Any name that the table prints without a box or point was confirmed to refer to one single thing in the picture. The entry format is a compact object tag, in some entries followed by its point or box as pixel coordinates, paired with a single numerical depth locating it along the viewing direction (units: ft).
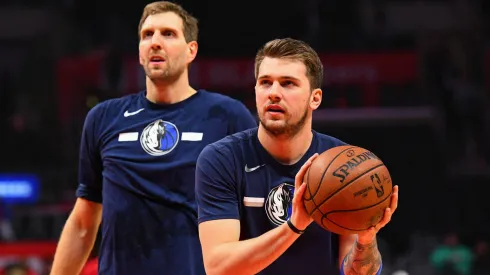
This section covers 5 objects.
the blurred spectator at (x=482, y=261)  77.20
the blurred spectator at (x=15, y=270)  61.11
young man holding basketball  26.40
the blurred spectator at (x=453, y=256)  76.79
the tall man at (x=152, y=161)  31.94
